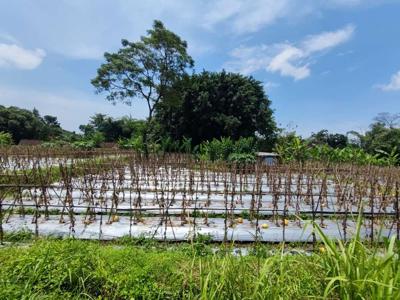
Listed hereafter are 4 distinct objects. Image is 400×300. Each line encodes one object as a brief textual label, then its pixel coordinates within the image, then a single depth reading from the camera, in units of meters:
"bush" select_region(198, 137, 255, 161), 14.66
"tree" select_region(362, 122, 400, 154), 20.97
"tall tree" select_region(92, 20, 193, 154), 19.27
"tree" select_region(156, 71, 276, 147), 20.73
